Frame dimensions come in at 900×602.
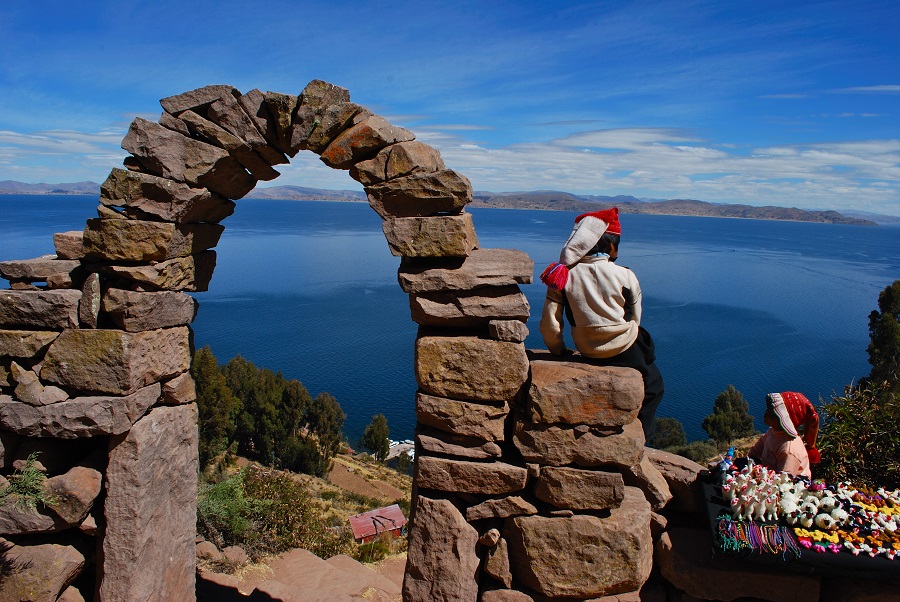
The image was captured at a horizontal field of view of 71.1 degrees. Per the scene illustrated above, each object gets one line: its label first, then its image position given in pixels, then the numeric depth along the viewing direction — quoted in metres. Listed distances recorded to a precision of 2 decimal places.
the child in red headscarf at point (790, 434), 4.46
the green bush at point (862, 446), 5.03
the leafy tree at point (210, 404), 21.14
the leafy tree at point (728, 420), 23.35
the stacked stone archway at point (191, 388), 4.29
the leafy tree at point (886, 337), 17.30
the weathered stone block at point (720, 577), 4.14
